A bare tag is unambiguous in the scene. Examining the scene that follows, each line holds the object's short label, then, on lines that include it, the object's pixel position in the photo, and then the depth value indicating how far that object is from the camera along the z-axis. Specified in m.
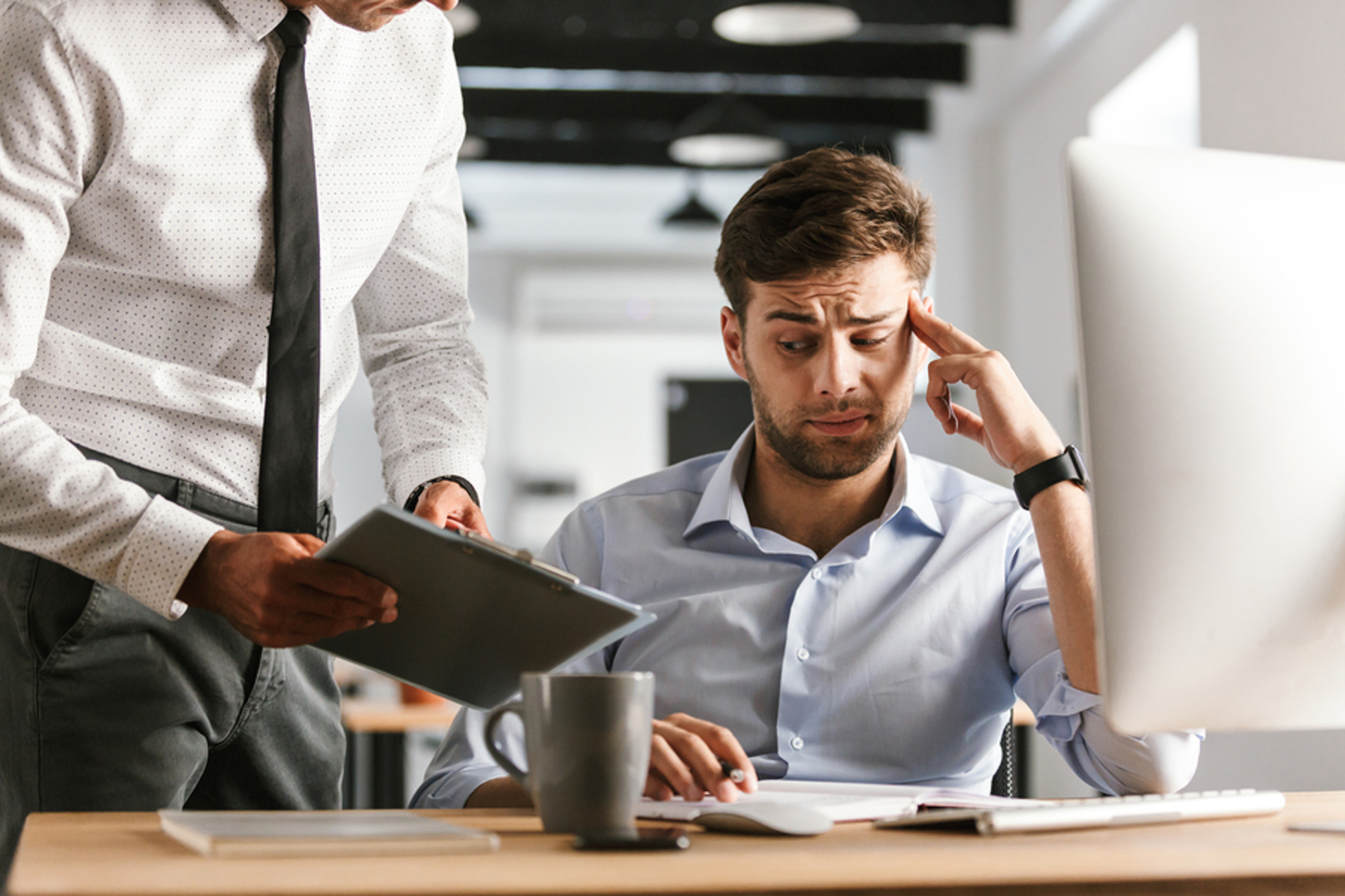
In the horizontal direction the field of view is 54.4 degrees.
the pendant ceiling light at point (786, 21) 4.23
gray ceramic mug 0.88
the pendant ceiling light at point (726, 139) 5.43
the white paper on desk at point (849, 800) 1.00
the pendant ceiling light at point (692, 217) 6.46
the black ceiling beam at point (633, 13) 5.14
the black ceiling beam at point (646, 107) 6.58
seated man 1.39
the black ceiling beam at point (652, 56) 5.86
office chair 1.52
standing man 1.18
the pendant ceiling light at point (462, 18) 4.47
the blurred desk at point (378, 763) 3.74
